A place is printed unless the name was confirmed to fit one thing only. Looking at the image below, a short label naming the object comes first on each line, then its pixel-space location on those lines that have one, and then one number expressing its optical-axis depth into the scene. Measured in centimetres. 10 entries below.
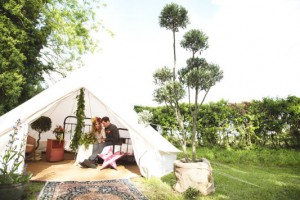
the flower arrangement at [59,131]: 685
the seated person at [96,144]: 571
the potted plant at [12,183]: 294
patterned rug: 345
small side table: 653
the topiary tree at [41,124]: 695
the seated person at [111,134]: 608
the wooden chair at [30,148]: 636
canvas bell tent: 428
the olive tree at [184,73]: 400
